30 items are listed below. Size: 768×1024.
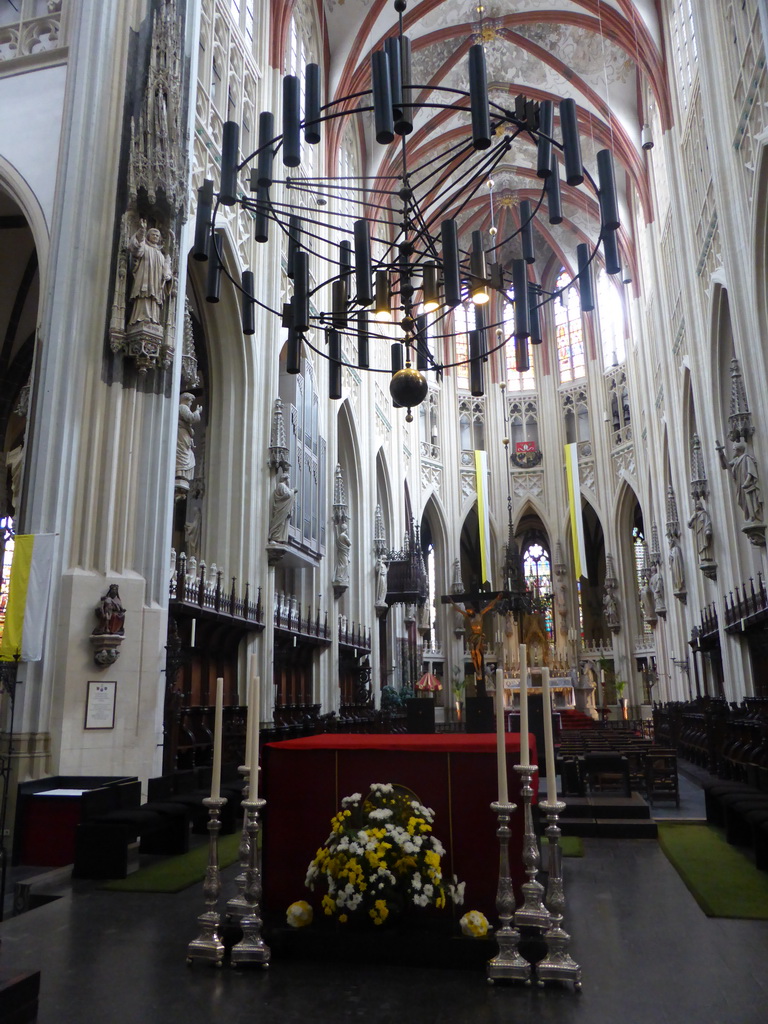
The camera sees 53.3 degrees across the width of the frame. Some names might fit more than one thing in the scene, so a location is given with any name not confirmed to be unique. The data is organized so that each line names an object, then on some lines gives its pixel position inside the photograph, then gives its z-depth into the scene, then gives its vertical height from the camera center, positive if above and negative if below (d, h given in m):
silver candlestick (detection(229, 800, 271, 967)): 3.83 -1.02
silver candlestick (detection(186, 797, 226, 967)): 3.89 -1.05
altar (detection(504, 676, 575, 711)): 27.22 +0.43
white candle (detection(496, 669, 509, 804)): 3.68 -0.21
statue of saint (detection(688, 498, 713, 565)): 16.44 +3.63
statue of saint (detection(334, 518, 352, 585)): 19.67 +3.98
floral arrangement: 3.80 -0.78
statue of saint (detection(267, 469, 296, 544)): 14.56 +3.67
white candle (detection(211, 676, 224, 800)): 4.04 -0.22
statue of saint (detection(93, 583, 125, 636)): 8.84 +1.07
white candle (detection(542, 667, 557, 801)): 3.72 -0.24
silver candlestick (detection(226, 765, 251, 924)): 3.97 -0.80
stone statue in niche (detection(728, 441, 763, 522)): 12.23 +3.46
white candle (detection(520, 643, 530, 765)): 3.81 -0.07
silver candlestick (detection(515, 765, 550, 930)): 3.83 -0.88
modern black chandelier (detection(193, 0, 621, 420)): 5.51 +3.95
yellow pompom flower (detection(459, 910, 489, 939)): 3.86 -1.07
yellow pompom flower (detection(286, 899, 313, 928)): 4.03 -1.05
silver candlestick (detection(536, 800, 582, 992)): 3.53 -1.04
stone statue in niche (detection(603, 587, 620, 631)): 29.55 +3.55
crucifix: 21.67 +2.66
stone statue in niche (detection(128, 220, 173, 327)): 9.63 +5.43
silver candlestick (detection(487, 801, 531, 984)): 3.57 -1.04
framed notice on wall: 8.74 +0.08
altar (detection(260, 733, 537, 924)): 4.16 -0.46
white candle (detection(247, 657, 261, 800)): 3.94 -0.18
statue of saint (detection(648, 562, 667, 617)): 24.08 +3.46
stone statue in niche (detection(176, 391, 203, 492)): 11.04 +3.81
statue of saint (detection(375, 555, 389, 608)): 23.03 +3.63
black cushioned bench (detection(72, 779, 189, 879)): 6.34 -1.01
